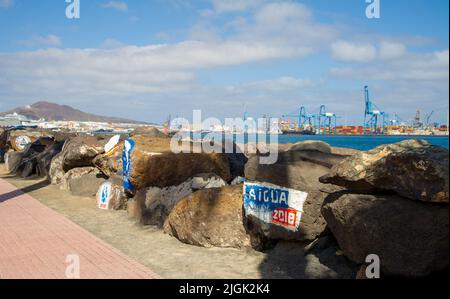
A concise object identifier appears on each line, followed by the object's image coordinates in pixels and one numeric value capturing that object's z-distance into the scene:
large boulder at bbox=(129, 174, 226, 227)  7.93
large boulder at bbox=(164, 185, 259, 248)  6.41
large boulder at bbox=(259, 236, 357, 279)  5.05
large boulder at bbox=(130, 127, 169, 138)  12.38
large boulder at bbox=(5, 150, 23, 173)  18.30
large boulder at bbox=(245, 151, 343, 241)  5.59
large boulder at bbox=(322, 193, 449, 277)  3.94
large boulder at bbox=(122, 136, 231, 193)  8.29
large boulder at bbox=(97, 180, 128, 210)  9.48
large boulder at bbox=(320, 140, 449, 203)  3.88
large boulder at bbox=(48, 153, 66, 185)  13.80
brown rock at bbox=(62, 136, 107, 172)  12.30
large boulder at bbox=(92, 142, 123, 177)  11.02
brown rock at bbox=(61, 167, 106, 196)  11.49
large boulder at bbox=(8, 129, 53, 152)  23.14
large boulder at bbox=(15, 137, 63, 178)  15.72
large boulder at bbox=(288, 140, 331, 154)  11.29
